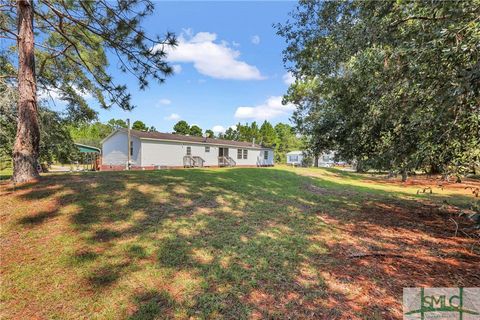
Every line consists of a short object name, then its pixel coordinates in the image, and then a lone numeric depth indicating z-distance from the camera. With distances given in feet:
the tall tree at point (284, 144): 172.12
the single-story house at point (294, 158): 152.96
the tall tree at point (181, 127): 192.13
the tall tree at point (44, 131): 23.70
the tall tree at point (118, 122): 197.65
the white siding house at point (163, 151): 67.46
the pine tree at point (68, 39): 18.71
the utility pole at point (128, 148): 64.26
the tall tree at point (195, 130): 192.95
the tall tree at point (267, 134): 176.70
